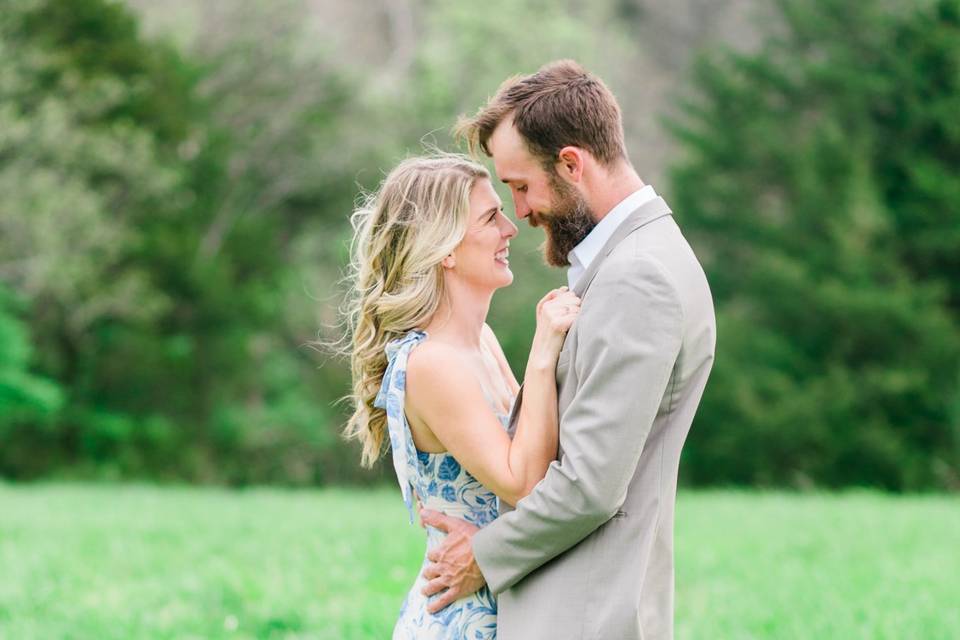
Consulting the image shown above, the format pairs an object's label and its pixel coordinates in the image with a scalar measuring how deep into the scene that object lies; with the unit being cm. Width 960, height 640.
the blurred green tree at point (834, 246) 2414
